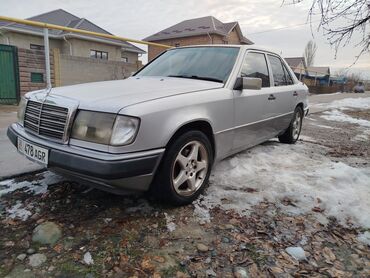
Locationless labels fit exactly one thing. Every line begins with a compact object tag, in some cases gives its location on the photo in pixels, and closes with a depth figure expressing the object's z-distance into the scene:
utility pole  7.40
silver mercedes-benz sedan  2.35
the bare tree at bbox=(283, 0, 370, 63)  4.34
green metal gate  8.02
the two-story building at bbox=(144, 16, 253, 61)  31.19
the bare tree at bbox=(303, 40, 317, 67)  69.94
